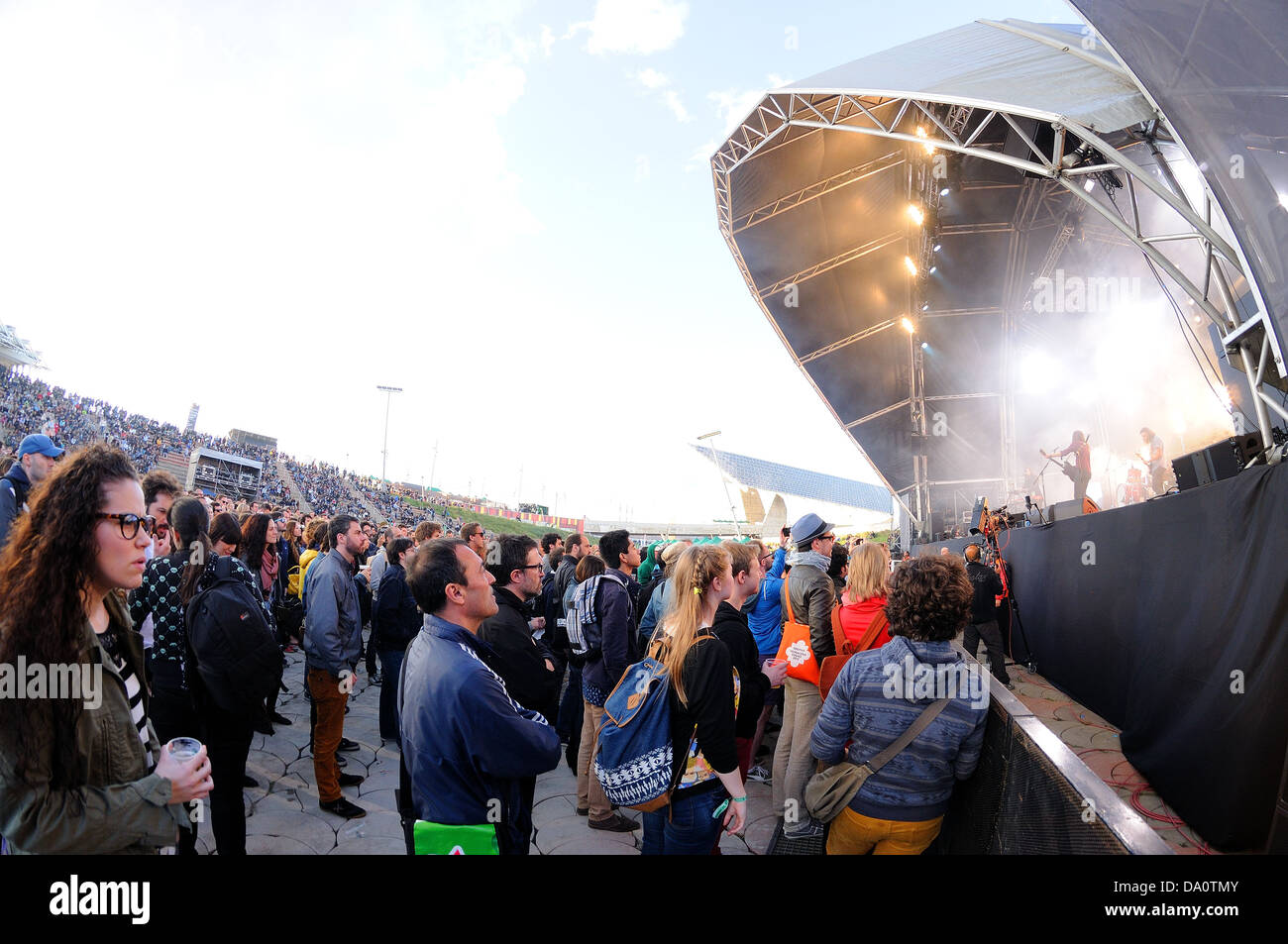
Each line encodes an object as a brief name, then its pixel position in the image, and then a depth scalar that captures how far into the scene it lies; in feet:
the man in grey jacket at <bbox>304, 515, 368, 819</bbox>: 13.30
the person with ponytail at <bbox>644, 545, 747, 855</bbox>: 7.79
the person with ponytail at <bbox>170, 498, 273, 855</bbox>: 9.80
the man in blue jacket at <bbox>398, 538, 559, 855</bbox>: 6.13
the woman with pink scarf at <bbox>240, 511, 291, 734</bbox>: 15.96
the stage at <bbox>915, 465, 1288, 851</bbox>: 11.27
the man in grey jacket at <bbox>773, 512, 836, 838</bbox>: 12.59
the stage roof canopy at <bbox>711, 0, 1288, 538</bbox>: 16.98
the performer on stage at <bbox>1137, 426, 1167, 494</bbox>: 33.22
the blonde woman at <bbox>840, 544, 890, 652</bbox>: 11.94
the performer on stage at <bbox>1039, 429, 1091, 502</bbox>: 35.83
